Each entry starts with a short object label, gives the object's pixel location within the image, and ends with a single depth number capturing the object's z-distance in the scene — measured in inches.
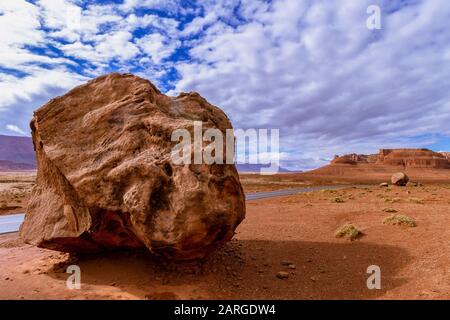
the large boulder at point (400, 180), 1689.2
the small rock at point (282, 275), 280.8
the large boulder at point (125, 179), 228.8
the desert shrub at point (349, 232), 394.6
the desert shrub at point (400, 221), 424.2
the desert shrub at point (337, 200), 834.8
